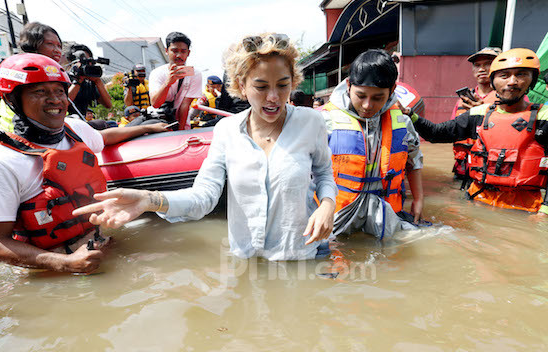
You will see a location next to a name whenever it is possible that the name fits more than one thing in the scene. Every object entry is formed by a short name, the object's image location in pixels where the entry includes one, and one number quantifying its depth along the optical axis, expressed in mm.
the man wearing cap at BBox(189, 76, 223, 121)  7359
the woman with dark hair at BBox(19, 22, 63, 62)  3008
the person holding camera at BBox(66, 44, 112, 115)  3445
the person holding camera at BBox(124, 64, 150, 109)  6876
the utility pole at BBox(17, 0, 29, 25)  10008
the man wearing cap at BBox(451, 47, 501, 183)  4023
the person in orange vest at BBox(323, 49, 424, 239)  2389
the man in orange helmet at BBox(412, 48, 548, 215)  2930
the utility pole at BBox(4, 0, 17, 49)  9578
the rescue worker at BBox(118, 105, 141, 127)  6068
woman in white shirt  1610
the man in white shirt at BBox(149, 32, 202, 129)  3590
